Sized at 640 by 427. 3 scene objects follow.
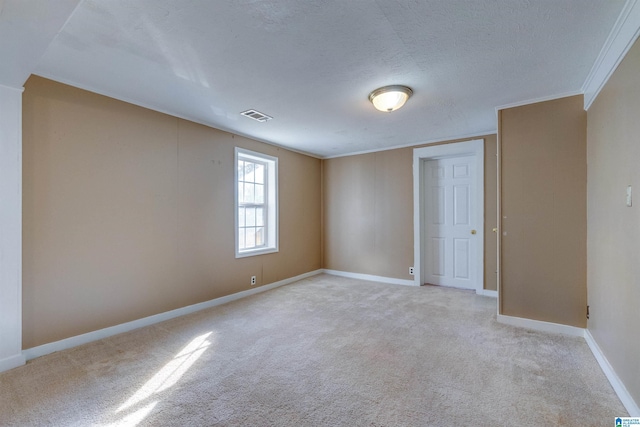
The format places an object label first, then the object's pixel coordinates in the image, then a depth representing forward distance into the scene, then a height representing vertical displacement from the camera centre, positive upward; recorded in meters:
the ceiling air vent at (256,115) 3.30 +1.18
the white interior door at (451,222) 4.50 -0.14
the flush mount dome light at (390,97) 2.63 +1.11
